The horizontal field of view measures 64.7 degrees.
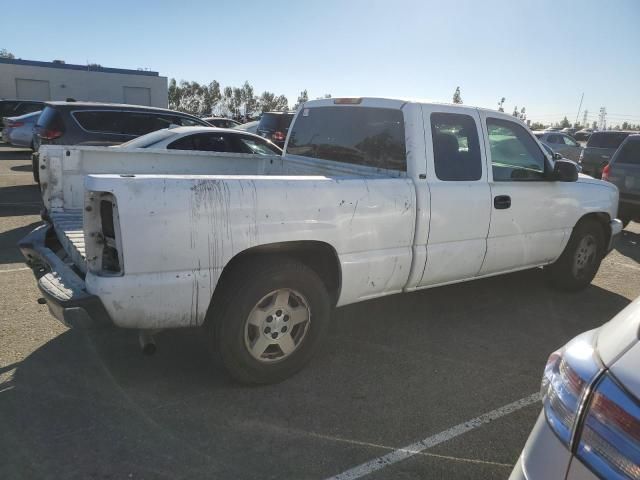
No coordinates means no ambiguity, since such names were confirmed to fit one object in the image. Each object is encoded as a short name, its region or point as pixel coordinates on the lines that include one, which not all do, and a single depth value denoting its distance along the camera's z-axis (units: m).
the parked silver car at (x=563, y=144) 21.02
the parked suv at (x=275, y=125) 15.42
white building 39.62
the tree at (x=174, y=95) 74.12
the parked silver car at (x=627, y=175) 9.03
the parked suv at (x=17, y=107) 21.83
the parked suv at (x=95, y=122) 9.46
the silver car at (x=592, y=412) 1.36
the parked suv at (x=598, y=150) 15.34
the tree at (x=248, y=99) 84.19
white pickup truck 2.86
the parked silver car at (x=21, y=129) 16.28
